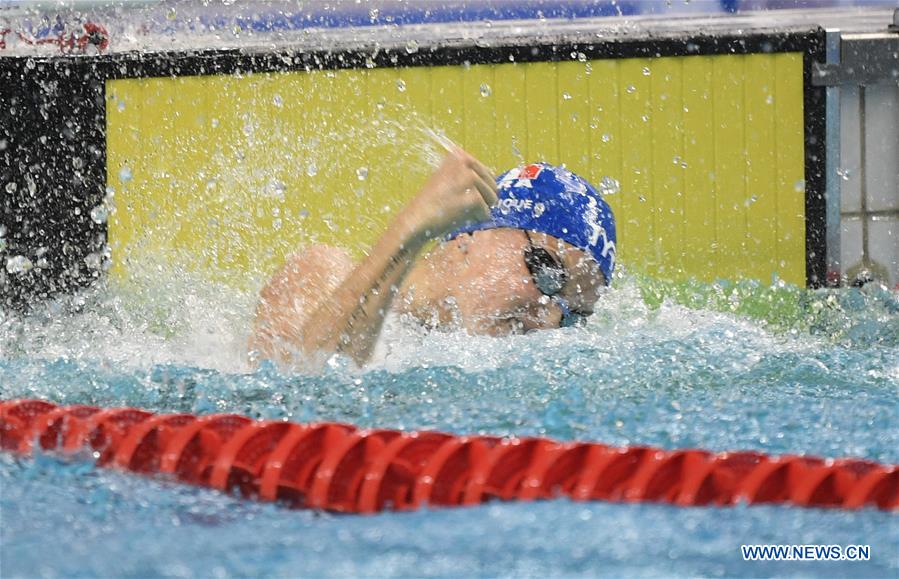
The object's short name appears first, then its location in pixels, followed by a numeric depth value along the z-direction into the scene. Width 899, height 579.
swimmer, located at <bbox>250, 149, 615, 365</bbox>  11.73
